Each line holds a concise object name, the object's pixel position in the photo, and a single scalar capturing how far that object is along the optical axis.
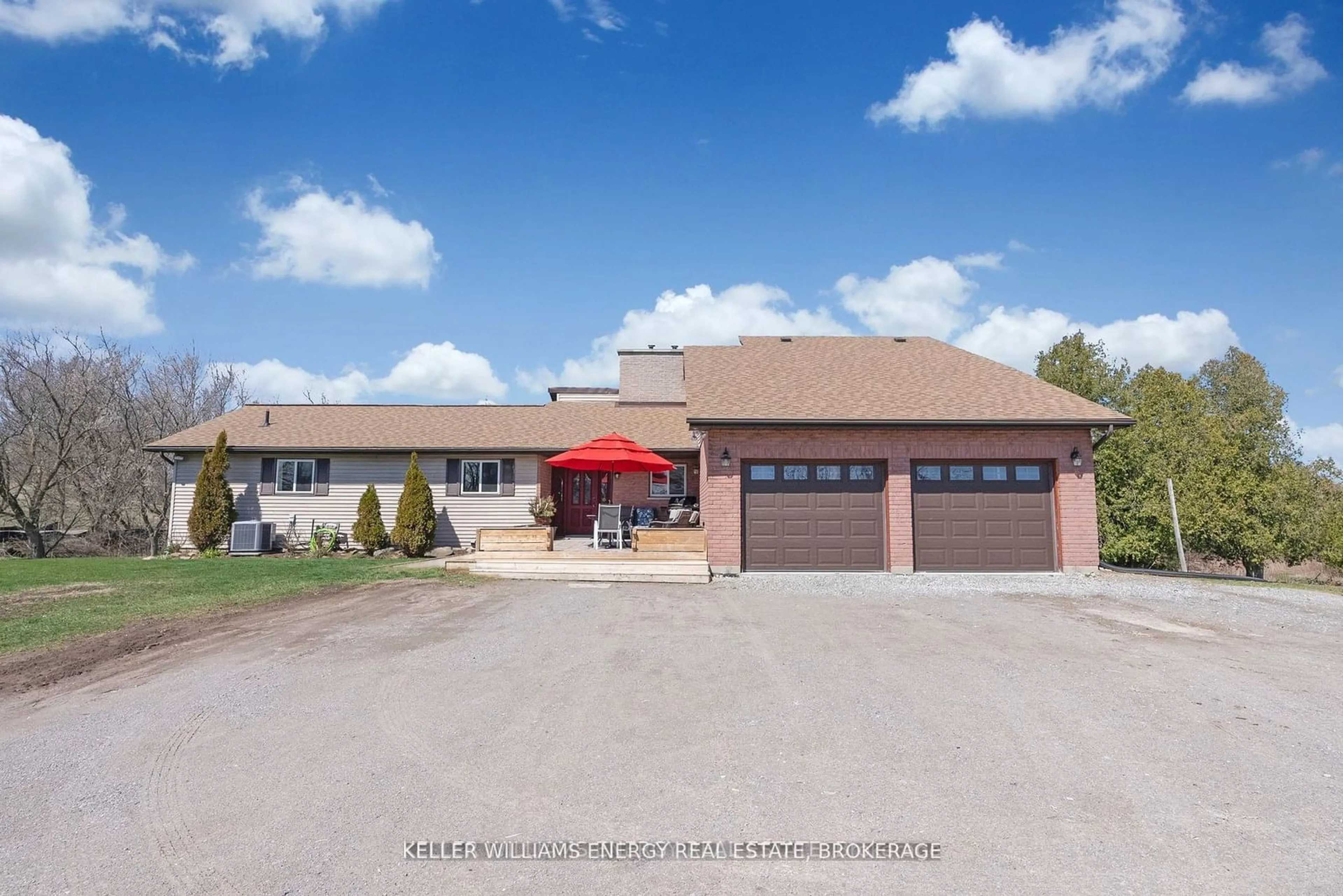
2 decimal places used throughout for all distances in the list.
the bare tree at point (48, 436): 21.64
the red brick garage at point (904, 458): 13.36
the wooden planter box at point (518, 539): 13.39
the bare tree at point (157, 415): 23.58
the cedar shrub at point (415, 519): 17.05
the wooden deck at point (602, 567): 12.56
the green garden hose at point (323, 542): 17.64
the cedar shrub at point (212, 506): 17.31
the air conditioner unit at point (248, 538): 17.39
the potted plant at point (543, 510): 17.42
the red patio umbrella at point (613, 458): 13.17
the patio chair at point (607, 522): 14.71
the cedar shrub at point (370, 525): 17.27
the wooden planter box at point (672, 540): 13.02
